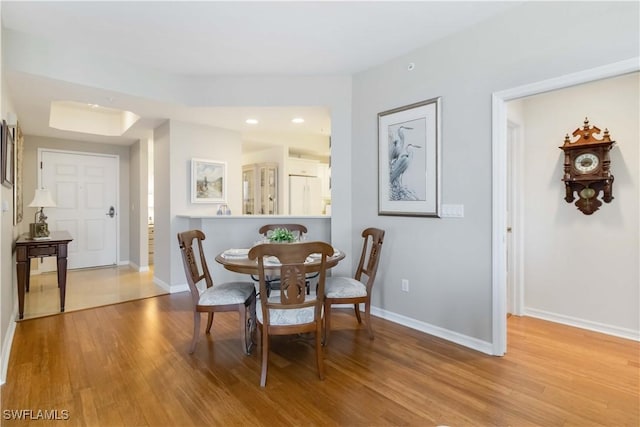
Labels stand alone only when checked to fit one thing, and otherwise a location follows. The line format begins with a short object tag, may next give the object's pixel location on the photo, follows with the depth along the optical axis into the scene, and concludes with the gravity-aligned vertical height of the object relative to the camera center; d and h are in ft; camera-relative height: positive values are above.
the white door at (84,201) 18.37 +0.62
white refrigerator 21.84 +1.15
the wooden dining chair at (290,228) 12.28 -0.59
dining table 7.68 -1.24
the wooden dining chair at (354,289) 9.01 -2.14
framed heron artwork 9.68 +1.63
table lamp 12.37 -0.16
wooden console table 10.91 -1.42
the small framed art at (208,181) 15.14 +1.46
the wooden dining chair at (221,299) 8.34 -2.21
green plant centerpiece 9.09 -0.68
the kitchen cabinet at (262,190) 21.45 +1.50
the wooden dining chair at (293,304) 6.95 -2.00
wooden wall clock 9.73 +1.33
